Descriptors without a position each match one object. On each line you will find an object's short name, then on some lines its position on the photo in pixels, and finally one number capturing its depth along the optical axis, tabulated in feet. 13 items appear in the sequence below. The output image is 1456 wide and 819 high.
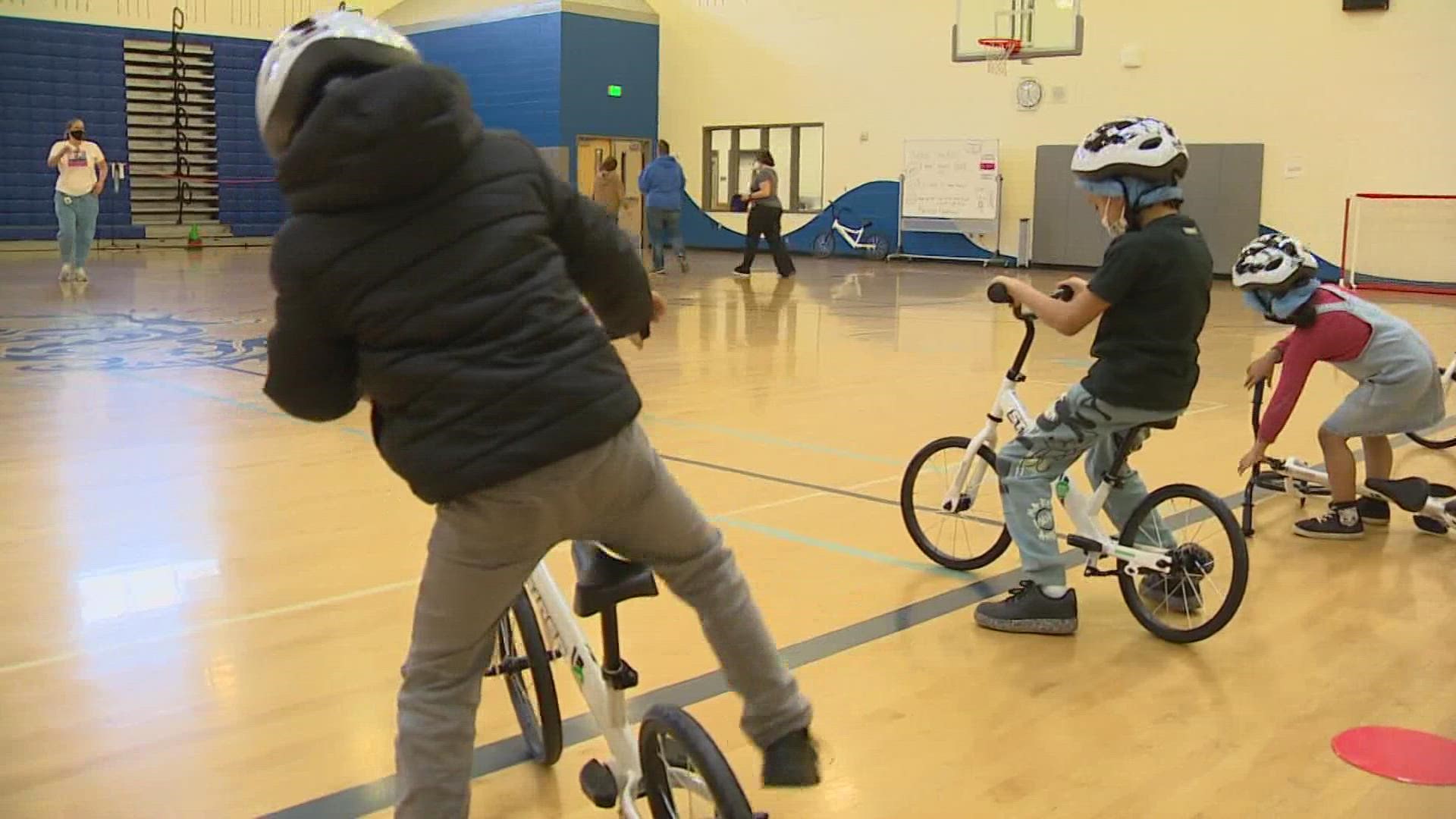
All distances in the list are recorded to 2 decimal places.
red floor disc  9.04
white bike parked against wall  68.44
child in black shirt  11.21
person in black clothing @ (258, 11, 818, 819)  5.64
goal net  51.16
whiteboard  63.21
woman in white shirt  45.27
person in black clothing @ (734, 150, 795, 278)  56.03
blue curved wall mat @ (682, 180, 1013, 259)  66.49
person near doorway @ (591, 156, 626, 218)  55.31
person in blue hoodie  54.34
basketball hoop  59.41
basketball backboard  58.80
